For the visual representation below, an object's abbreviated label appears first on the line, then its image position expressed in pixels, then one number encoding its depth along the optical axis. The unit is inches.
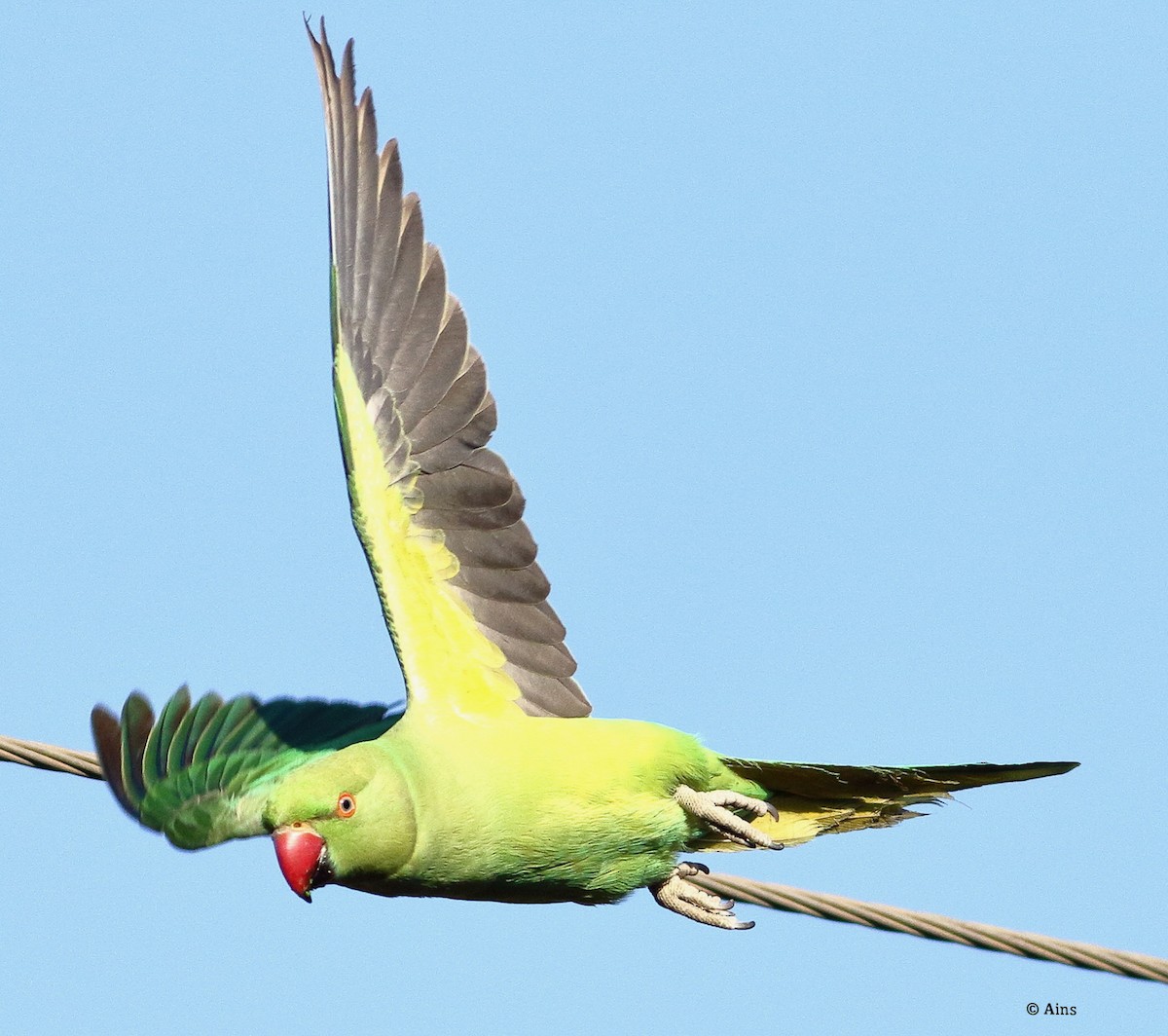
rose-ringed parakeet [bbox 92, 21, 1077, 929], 429.4
